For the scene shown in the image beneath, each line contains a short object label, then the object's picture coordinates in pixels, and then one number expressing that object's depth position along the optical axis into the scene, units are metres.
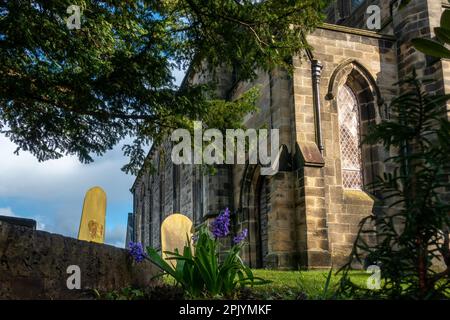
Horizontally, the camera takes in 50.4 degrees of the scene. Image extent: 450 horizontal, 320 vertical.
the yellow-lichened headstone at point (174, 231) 7.70
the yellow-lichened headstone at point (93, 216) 7.57
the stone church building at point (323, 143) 11.74
